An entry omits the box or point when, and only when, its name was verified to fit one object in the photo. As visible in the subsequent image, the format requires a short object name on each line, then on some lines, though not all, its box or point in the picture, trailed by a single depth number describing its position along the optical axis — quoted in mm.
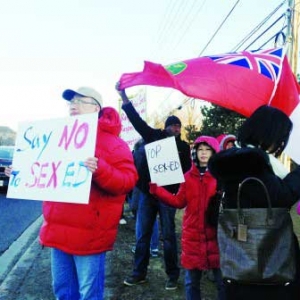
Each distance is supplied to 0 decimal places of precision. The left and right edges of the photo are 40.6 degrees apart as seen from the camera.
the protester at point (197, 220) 3156
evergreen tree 14461
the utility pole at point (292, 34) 8906
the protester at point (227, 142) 3851
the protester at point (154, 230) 5531
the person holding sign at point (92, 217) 2521
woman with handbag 2006
